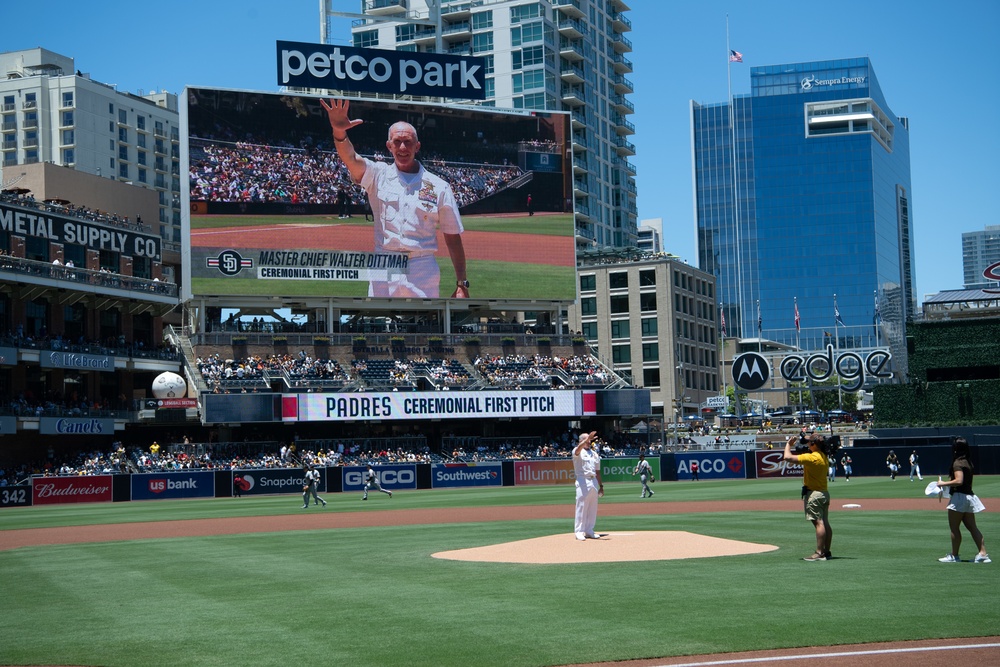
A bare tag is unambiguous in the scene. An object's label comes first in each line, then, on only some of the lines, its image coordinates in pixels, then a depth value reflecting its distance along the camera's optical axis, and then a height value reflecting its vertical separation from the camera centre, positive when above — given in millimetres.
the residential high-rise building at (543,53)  115625 +37632
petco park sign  74562 +23582
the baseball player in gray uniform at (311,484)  44662 -3208
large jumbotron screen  71062 +14084
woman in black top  16359 -1671
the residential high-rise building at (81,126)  114625 +31228
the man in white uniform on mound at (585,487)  21625 -1750
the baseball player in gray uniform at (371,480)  51750 -3587
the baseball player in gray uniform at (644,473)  44366 -3146
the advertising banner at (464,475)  62438 -4174
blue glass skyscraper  72125 +4960
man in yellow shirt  17031 -1366
